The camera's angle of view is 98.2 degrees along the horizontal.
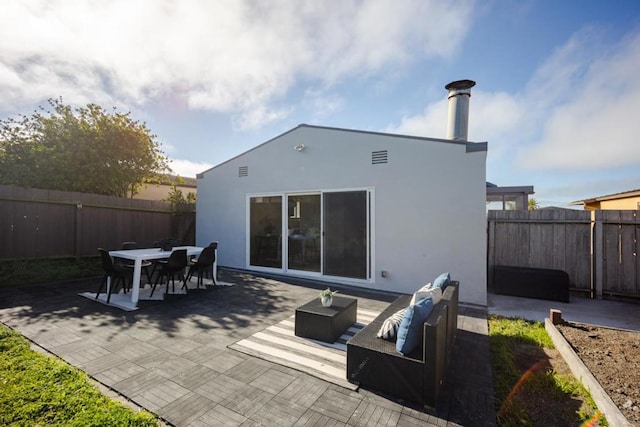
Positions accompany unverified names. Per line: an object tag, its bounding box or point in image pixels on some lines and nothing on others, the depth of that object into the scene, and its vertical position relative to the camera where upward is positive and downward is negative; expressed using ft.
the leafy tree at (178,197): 38.24 +2.46
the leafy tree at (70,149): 27.78 +6.94
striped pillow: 8.63 -3.54
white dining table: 15.96 -2.51
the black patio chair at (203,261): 19.04 -3.24
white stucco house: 17.29 +0.56
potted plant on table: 12.27 -3.67
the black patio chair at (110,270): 15.89 -3.30
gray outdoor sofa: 7.16 -4.09
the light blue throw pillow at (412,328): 7.64 -3.10
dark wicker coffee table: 11.11 -4.36
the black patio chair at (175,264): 17.07 -3.07
